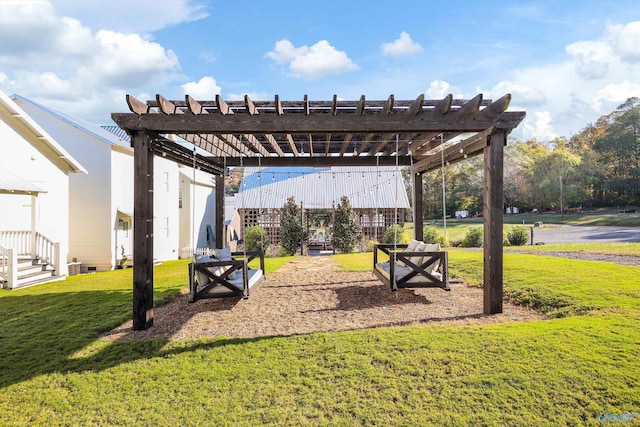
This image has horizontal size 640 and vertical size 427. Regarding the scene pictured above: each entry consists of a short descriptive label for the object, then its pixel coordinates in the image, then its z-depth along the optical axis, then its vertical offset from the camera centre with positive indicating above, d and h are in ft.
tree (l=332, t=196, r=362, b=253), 57.31 -1.83
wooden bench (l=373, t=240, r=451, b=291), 20.84 -3.36
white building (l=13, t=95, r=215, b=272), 50.78 +4.38
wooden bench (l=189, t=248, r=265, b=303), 19.34 -3.49
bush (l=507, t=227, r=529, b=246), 58.70 -3.47
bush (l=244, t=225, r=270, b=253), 55.31 -3.13
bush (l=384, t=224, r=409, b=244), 54.54 -2.94
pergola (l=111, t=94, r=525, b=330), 17.10 +4.50
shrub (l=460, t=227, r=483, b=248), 58.75 -3.74
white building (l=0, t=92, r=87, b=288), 34.55 +2.24
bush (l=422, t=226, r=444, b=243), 55.31 -2.87
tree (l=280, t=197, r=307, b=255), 56.90 -2.18
